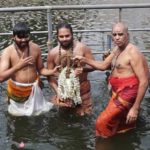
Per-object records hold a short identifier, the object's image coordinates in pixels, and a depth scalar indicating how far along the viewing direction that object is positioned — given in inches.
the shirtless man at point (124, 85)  193.2
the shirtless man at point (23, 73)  215.5
